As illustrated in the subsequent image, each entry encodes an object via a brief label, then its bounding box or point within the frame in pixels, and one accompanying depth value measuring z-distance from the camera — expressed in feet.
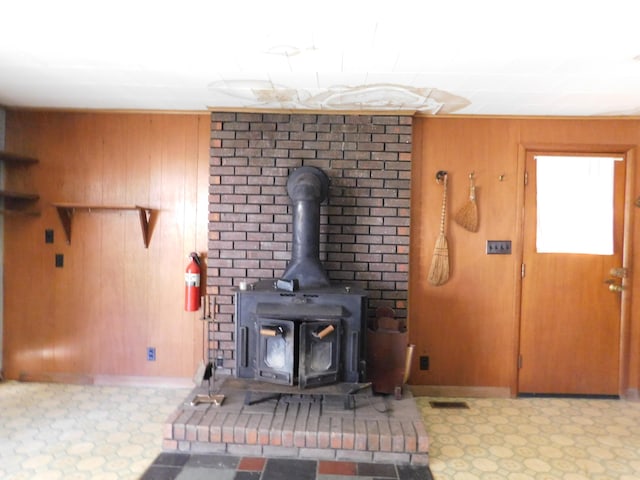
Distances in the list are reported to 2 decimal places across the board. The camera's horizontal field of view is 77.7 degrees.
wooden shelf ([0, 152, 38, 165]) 9.11
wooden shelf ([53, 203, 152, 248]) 9.45
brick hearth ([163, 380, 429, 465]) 6.95
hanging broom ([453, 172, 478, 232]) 9.42
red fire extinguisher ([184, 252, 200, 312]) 9.48
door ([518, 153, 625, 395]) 9.55
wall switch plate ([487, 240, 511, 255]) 9.58
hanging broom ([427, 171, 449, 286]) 9.43
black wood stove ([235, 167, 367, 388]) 7.67
